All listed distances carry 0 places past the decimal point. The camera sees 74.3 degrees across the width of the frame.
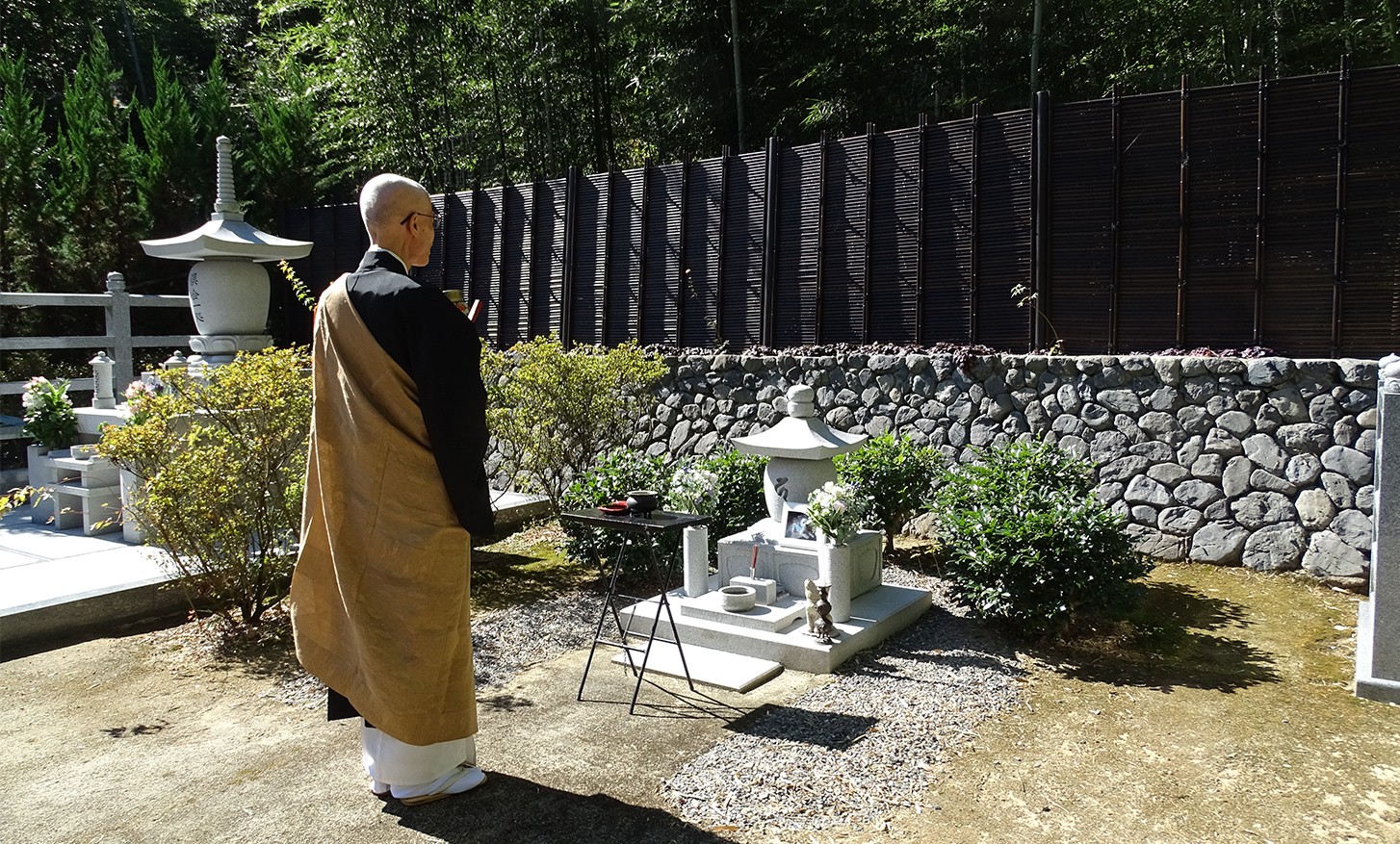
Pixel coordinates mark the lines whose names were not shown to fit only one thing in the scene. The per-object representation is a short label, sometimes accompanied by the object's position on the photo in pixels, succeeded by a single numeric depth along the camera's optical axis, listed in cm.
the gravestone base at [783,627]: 501
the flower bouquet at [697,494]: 622
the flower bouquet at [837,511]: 531
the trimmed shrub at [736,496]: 679
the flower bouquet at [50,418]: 870
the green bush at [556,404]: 775
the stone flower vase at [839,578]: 537
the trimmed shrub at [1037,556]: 500
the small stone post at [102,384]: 911
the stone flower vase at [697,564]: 572
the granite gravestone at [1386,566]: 423
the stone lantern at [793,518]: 568
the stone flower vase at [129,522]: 716
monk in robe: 320
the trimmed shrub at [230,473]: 519
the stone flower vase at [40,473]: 844
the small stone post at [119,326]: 1051
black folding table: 432
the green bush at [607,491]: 650
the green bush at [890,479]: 673
